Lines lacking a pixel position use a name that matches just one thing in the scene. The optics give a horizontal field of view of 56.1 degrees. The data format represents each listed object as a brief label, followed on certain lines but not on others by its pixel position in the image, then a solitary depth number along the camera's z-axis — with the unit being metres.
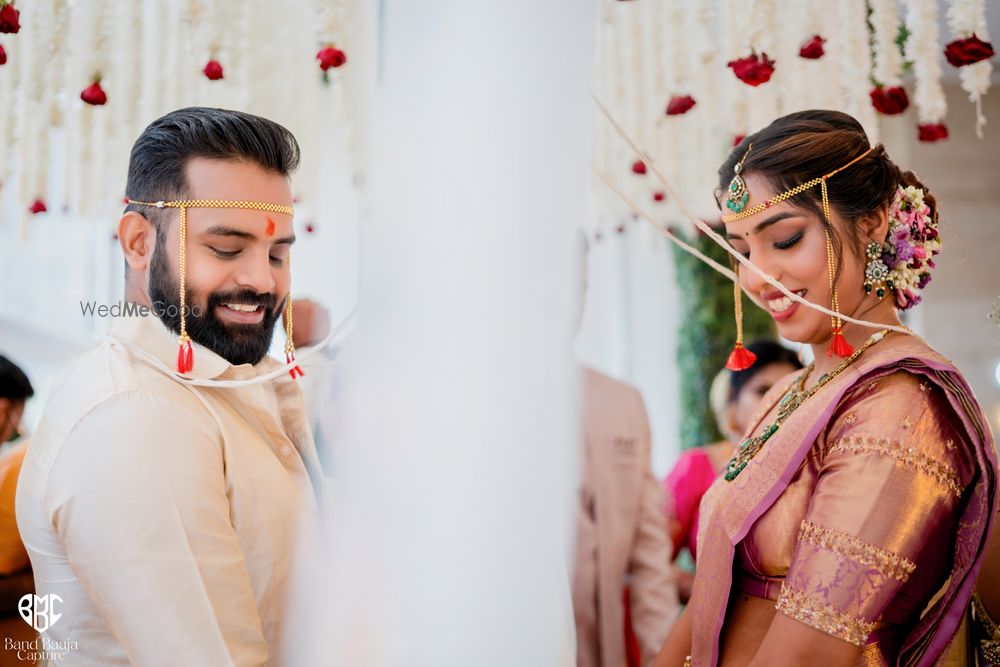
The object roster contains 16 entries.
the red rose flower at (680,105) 2.20
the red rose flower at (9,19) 1.74
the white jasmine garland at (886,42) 2.10
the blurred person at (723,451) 3.17
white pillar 0.92
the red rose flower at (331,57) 1.82
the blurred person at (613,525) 1.61
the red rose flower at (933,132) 2.09
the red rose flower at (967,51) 1.75
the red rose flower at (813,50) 2.00
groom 1.32
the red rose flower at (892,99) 2.07
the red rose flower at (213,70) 1.97
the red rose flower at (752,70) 1.84
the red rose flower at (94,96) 2.05
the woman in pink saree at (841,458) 1.33
